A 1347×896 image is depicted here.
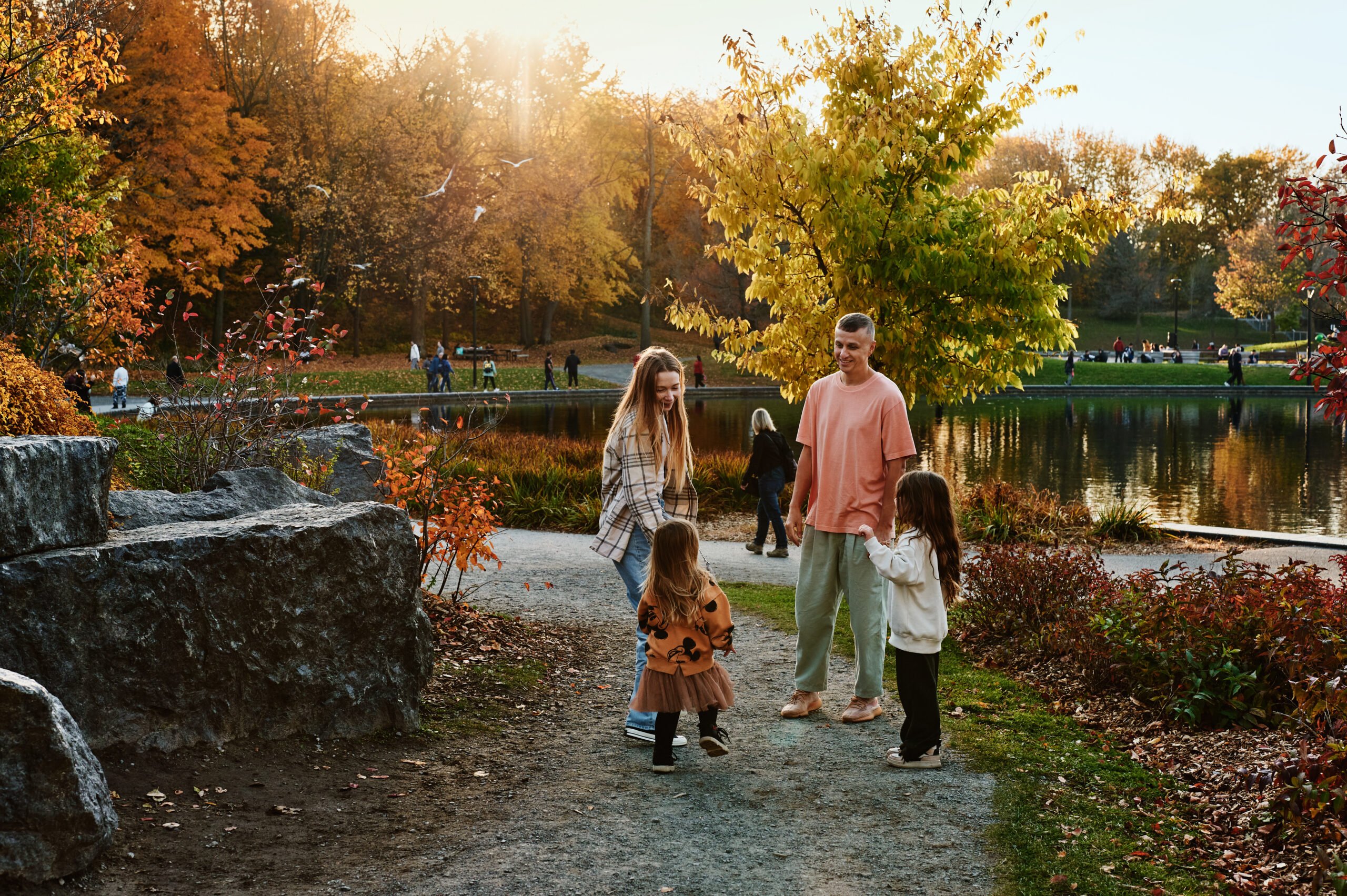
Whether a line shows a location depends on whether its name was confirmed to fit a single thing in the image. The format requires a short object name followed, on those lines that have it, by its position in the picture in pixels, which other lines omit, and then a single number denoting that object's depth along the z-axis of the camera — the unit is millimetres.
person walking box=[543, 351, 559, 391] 40281
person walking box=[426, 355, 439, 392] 37312
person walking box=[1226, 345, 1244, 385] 43562
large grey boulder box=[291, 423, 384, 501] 10828
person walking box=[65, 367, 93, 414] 19906
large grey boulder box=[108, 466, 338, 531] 5715
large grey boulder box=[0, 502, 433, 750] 4191
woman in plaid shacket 5137
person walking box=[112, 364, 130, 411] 27750
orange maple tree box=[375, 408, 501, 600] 7262
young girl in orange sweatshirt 4762
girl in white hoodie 4855
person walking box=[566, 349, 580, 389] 40656
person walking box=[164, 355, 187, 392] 23170
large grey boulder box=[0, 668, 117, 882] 3314
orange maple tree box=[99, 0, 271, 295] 36156
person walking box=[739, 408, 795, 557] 11281
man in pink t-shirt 5258
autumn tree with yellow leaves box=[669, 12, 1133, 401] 9148
